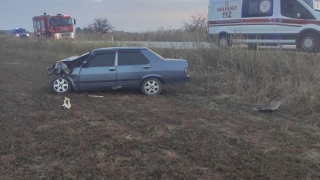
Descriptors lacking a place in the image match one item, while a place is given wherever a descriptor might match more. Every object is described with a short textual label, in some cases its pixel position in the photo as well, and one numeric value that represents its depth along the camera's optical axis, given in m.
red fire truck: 36.44
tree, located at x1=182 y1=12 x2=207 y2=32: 30.56
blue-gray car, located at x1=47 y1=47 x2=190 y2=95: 9.95
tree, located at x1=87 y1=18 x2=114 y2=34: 45.17
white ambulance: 14.69
